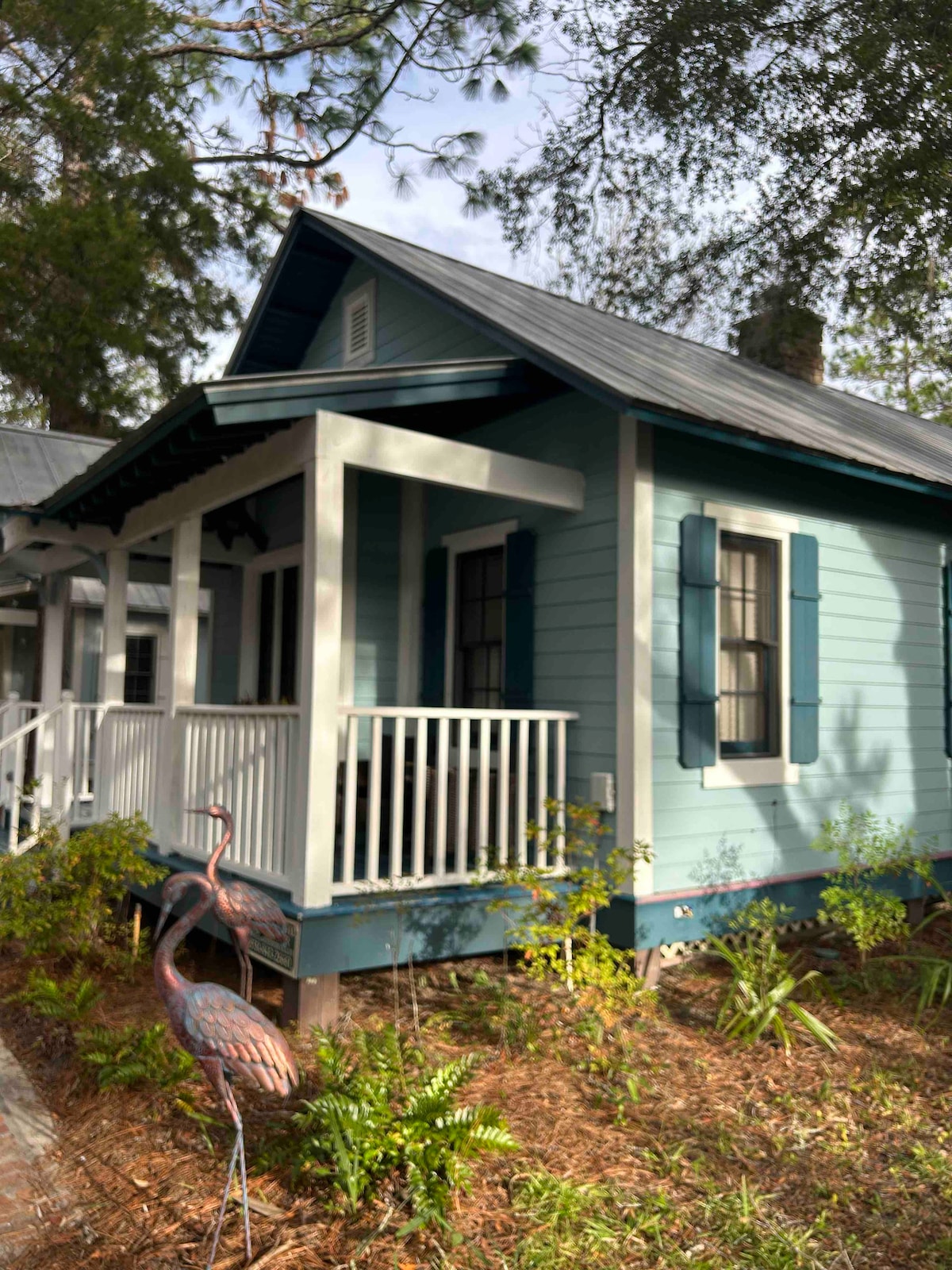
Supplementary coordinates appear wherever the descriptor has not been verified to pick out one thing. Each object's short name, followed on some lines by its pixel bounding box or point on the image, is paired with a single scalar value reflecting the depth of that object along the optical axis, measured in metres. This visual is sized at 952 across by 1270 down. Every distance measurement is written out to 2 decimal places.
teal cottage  5.37
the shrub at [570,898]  5.24
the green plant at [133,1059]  4.43
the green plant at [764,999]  5.09
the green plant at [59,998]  5.15
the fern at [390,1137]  3.44
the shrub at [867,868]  5.82
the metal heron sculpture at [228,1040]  3.30
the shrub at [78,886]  6.11
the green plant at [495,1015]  4.99
